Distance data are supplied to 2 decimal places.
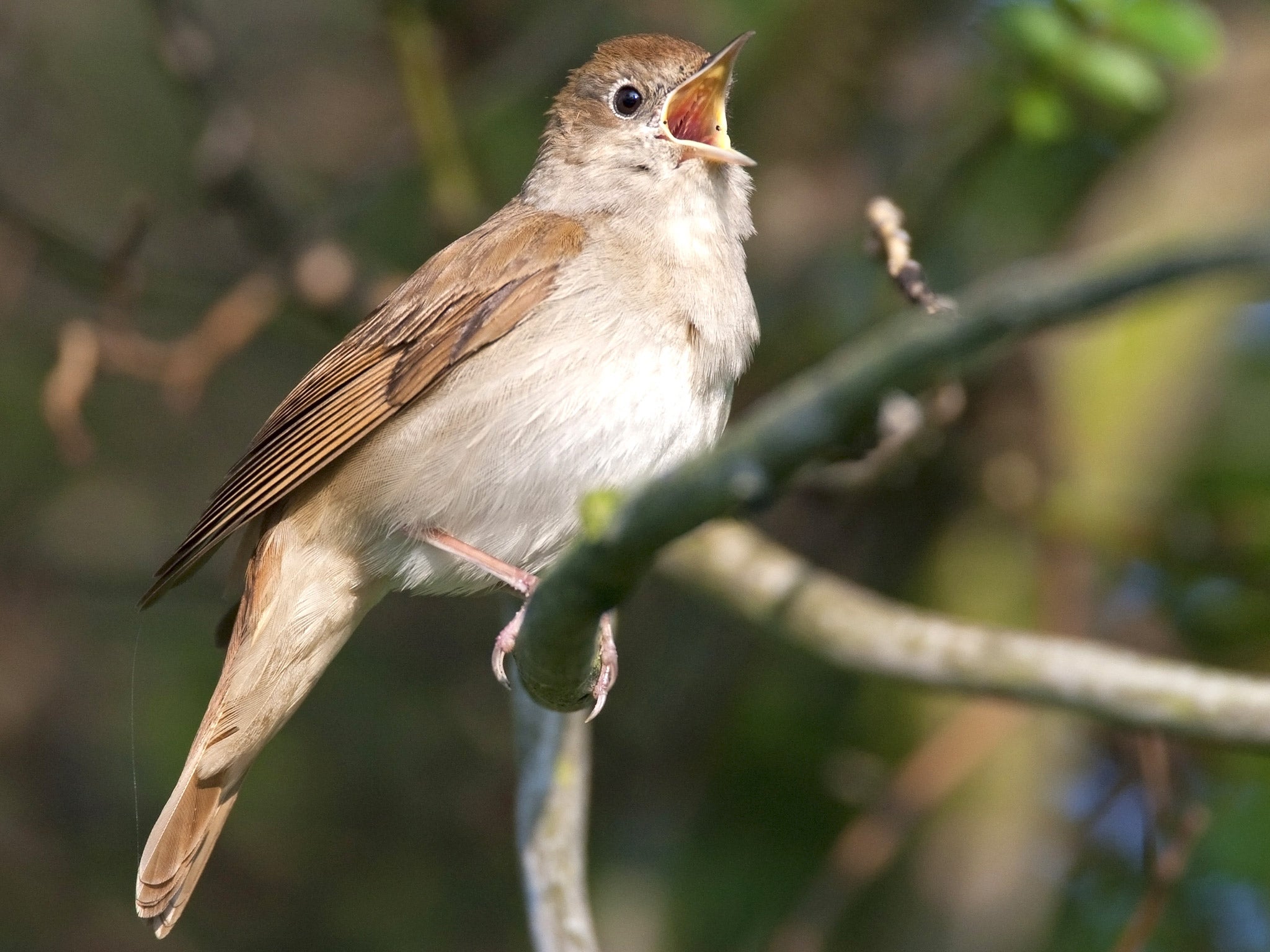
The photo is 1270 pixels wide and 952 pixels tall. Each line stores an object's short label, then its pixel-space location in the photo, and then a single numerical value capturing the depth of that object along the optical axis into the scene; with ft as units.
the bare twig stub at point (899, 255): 17.62
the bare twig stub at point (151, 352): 29.66
